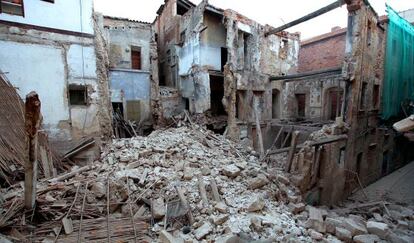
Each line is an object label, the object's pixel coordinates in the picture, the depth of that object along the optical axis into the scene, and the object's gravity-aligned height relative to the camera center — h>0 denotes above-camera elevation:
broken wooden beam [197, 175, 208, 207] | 5.79 -2.12
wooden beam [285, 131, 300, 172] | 8.62 -1.65
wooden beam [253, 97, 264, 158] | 13.54 -1.38
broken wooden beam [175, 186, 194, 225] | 5.25 -2.24
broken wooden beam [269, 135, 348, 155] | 8.75 -1.32
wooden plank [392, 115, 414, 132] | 4.19 -0.33
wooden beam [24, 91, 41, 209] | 4.21 -0.72
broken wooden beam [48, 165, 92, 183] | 6.76 -1.98
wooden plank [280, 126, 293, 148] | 13.52 -1.74
